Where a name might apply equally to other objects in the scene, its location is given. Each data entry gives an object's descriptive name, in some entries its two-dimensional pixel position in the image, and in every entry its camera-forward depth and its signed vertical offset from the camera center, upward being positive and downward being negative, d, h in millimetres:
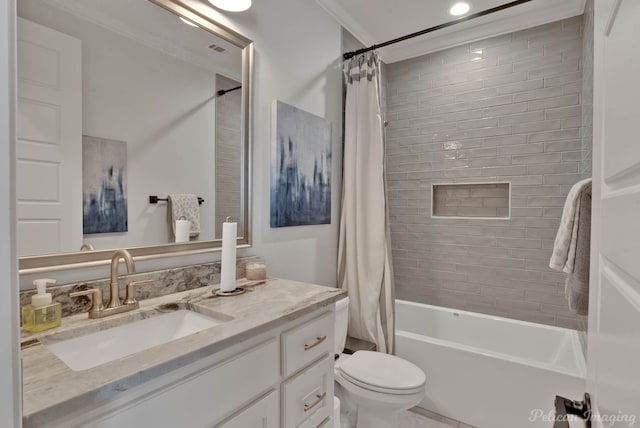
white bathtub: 1800 -987
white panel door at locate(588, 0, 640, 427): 413 -18
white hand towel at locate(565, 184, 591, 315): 1081 -157
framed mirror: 970 +305
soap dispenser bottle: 857 -285
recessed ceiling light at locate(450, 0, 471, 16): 2198 +1413
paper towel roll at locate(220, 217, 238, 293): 1288 -204
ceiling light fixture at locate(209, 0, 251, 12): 1465 +948
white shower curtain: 2221 -28
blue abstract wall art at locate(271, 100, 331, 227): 1785 +251
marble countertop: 583 -338
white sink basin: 874 -402
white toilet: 1592 -894
